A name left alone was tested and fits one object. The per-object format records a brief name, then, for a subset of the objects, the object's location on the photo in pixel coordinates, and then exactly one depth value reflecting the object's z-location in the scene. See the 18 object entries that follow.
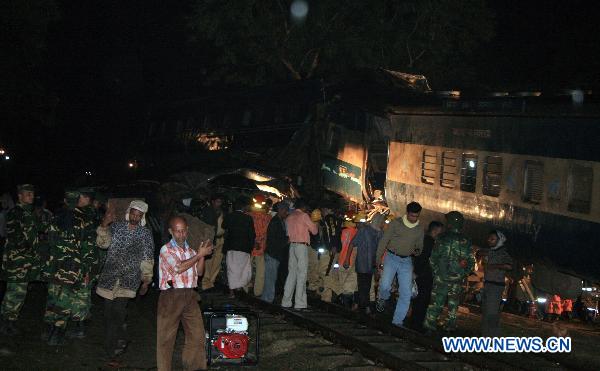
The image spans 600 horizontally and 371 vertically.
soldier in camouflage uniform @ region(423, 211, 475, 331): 11.20
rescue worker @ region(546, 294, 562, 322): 14.93
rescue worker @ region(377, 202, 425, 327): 11.64
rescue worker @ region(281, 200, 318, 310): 13.20
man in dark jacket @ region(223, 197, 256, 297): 13.51
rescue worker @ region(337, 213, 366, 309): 13.62
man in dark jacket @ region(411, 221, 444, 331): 12.18
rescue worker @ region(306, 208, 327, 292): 13.68
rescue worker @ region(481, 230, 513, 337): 10.58
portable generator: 8.92
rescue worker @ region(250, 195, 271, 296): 14.66
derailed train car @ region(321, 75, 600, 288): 12.90
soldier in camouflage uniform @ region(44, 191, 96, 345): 9.84
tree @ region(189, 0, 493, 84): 36.25
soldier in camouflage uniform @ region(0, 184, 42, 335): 10.27
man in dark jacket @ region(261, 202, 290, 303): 13.61
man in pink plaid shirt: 7.92
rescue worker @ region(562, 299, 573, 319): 15.11
